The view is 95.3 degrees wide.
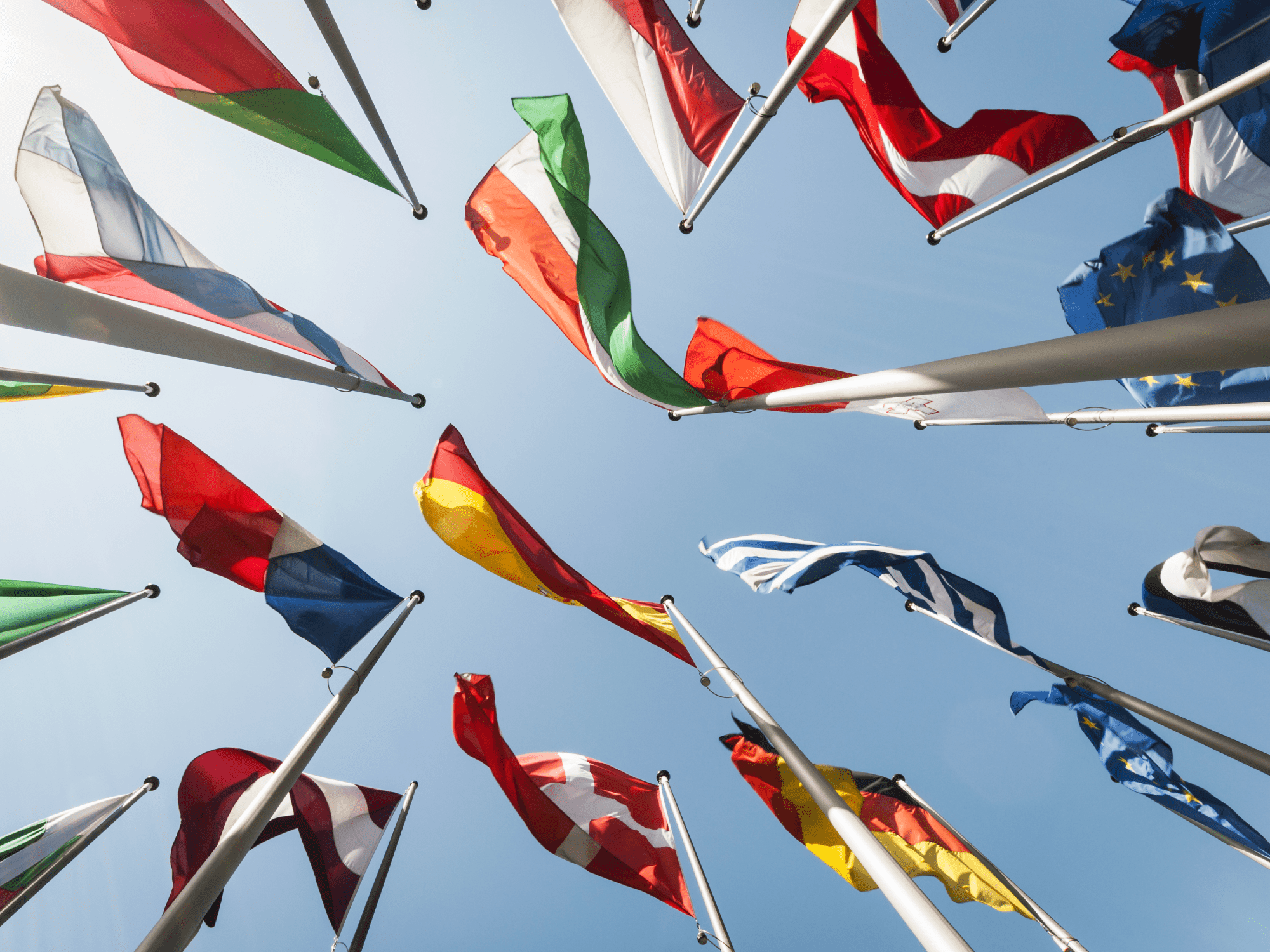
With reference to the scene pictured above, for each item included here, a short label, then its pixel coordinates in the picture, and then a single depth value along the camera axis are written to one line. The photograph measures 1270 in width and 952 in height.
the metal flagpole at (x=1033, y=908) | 6.79
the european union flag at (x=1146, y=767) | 6.40
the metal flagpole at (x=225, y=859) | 3.29
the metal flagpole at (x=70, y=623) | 7.10
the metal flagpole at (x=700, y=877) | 6.54
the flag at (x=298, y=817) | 6.20
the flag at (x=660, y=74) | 6.11
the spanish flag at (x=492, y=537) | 6.66
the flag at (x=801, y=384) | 6.54
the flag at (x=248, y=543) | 6.09
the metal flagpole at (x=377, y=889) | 6.54
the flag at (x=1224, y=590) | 6.46
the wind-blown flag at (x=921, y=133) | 6.04
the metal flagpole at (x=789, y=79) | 4.45
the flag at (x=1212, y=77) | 5.85
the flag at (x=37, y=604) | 7.61
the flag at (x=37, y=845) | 7.07
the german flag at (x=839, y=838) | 7.31
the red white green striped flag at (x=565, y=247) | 5.73
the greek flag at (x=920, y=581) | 7.09
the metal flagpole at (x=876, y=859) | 3.42
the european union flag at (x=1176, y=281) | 6.03
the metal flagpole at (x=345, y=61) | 4.14
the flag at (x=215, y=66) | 4.45
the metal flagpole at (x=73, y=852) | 6.87
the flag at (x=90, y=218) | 4.83
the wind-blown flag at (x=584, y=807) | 7.21
